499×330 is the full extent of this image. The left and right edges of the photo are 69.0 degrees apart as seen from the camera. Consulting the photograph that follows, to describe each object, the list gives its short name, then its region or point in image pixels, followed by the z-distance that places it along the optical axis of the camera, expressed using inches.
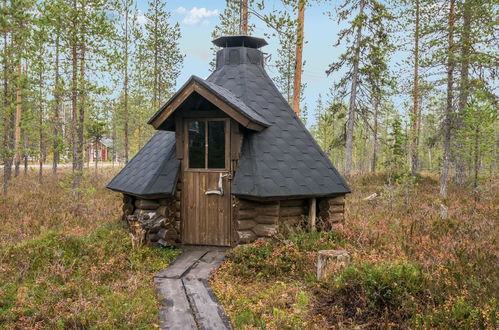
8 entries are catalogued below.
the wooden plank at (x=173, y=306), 188.2
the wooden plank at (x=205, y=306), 189.1
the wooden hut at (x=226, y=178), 299.0
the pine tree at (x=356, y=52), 677.9
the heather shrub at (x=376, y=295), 176.7
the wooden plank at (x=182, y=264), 259.8
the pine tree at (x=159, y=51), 952.9
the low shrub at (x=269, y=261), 256.2
